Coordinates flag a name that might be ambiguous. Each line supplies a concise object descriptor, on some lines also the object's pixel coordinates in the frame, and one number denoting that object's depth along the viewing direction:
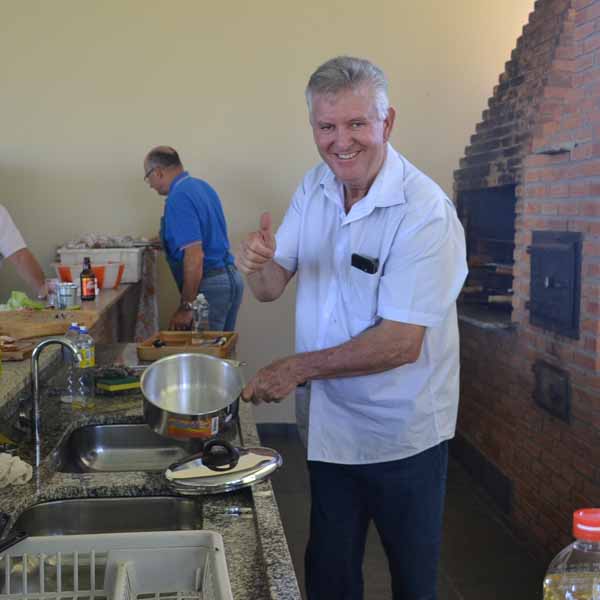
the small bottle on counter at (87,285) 3.70
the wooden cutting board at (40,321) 2.59
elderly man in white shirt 1.75
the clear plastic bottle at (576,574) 0.90
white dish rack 1.17
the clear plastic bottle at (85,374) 2.23
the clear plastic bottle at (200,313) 3.20
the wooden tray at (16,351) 2.22
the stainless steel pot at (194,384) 1.75
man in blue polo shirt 3.98
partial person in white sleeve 3.71
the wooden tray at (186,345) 2.78
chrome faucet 1.78
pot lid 1.59
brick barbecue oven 2.95
